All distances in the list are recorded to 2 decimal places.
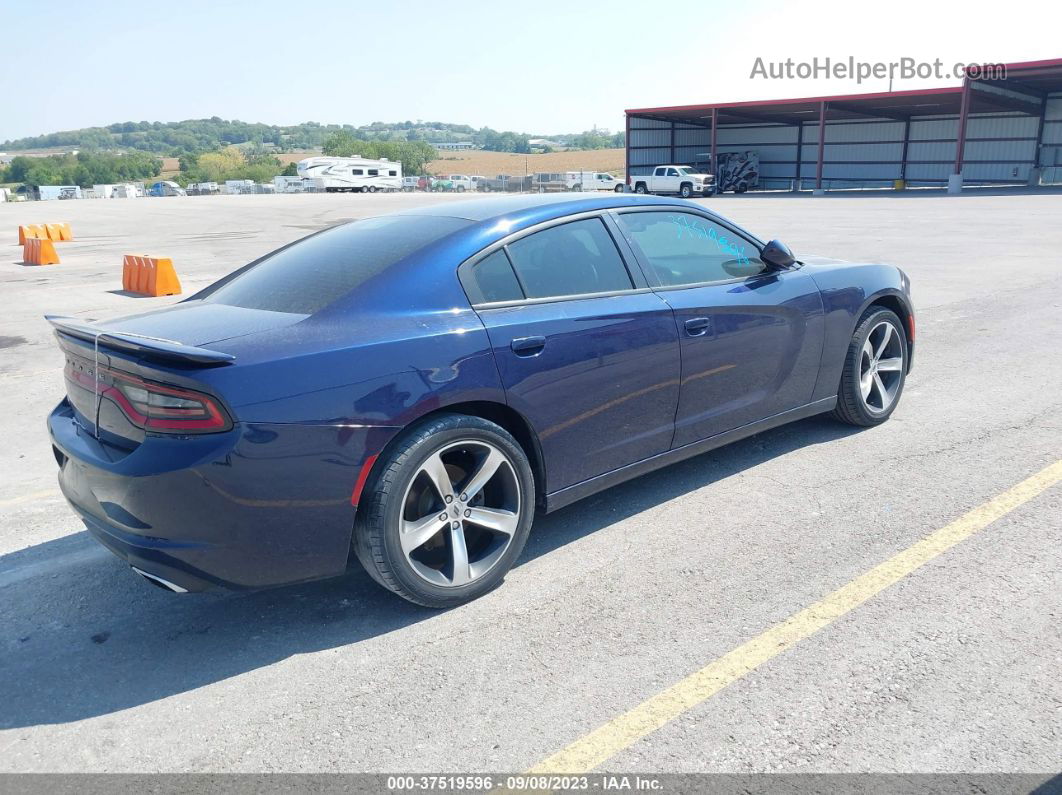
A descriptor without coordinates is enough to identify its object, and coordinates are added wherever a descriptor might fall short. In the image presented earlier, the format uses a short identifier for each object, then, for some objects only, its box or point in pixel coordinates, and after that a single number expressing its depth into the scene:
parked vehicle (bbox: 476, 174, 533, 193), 64.19
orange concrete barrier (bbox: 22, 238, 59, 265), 18.03
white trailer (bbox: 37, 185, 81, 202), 75.81
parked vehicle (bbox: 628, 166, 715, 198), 44.81
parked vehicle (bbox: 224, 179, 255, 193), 82.54
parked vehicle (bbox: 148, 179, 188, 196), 82.31
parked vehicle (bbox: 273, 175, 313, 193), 77.00
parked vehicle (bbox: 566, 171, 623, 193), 58.91
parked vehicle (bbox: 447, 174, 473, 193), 73.40
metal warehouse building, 42.41
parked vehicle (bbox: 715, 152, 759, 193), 49.41
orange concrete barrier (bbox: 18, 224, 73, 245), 22.48
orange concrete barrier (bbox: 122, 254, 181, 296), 12.73
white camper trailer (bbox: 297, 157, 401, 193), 74.31
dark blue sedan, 2.94
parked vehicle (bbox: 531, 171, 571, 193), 61.03
